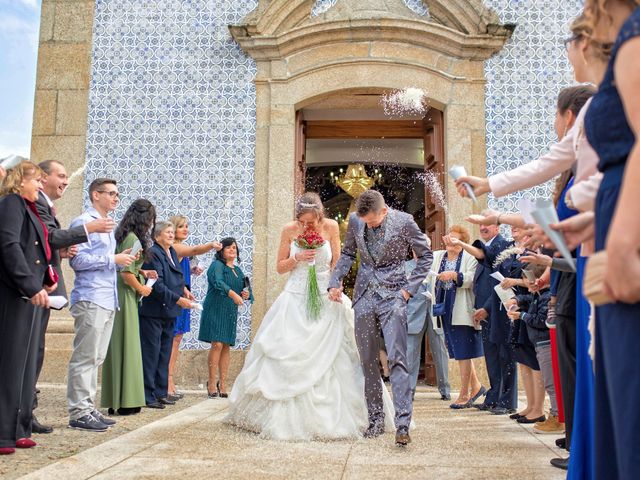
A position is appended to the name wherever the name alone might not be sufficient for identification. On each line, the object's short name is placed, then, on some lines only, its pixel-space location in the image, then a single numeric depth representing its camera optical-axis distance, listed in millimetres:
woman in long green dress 5188
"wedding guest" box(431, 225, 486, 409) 6402
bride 4285
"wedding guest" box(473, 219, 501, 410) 5898
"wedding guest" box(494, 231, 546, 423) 5168
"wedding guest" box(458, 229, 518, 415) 5621
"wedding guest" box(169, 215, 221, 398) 6836
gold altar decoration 12900
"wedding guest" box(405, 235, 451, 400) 7180
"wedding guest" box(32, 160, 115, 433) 4039
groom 4352
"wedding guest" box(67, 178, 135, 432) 4527
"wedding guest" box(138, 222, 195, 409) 5879
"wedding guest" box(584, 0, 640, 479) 1192
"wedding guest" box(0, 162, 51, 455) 3570
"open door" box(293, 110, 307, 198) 8367
